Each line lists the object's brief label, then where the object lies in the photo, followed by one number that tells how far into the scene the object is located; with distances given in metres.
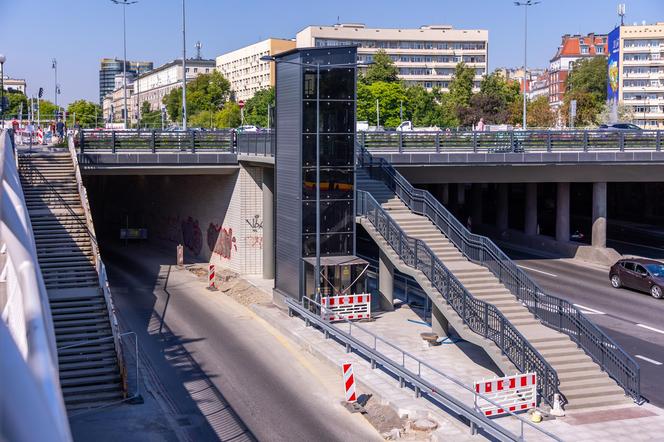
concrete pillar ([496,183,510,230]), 51.31
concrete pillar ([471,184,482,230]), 57.60
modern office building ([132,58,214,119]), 159.25
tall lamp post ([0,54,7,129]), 38.76
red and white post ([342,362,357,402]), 19.09
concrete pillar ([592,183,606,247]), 42.44
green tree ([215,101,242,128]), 93.99
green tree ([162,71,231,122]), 115.28
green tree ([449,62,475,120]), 103.69
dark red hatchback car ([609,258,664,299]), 32.50
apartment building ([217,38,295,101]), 130.00
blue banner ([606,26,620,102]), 112.19
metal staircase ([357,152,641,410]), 19.80
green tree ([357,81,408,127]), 94.00
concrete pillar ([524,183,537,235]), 47.72
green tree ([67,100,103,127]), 129.38
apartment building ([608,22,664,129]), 114.81
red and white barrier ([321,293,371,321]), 26.30
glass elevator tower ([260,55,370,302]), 26.80
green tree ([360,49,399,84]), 104.88
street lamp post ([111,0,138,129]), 67.94
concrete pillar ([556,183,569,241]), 44.84
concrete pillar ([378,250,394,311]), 28.41
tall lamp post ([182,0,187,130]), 53.28
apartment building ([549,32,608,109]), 161.00
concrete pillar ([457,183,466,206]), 65.62
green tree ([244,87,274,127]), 91.88
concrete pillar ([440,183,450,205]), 63.64
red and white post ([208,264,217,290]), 34.62
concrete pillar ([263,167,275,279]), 35.69
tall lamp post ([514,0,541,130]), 63.34
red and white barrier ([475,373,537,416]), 17.80
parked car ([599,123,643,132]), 52.40
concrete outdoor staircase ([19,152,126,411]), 20.05
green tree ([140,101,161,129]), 126.46
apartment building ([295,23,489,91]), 135.50
